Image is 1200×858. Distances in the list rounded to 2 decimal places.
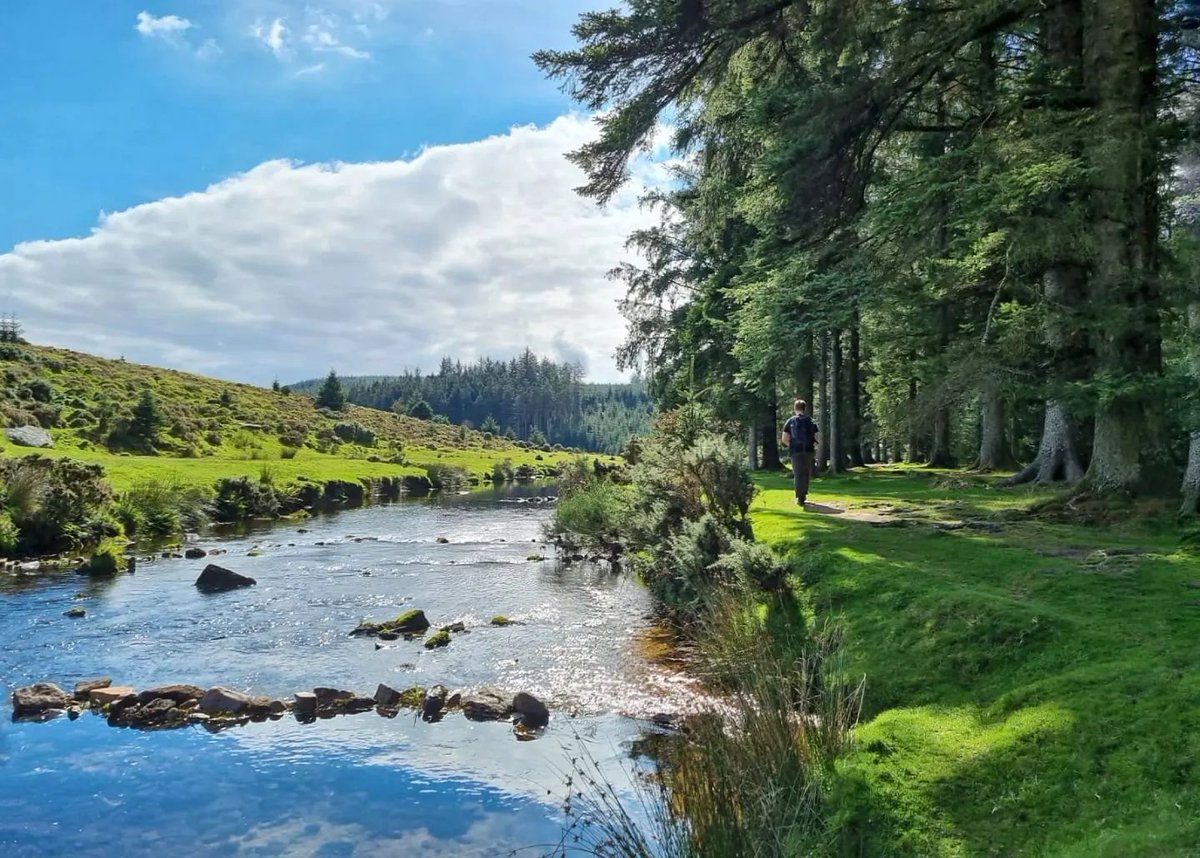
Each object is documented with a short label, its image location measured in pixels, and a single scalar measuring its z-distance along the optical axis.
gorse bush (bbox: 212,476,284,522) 32.25
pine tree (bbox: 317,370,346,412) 94.45
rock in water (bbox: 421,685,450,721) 9.72
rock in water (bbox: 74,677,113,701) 10.32
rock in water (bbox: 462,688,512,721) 9.62
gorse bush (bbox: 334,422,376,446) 70.44
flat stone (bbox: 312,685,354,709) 10.11
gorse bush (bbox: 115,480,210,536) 25.09
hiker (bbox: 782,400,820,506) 16.14
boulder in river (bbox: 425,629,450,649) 12.93
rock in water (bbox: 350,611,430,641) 13.77
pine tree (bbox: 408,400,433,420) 134.62
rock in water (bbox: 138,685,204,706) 10.12
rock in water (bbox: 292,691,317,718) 9.84
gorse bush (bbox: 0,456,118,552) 20.64
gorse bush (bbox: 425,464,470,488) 57.22
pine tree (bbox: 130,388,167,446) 47.75
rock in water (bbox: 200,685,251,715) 9.88
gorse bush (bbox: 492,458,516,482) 69.06
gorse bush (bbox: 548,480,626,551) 23.12
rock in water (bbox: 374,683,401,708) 10.08
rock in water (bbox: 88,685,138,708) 10.05
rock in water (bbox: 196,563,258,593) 17.55
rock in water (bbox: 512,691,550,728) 9.31
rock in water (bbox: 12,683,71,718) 9.80
